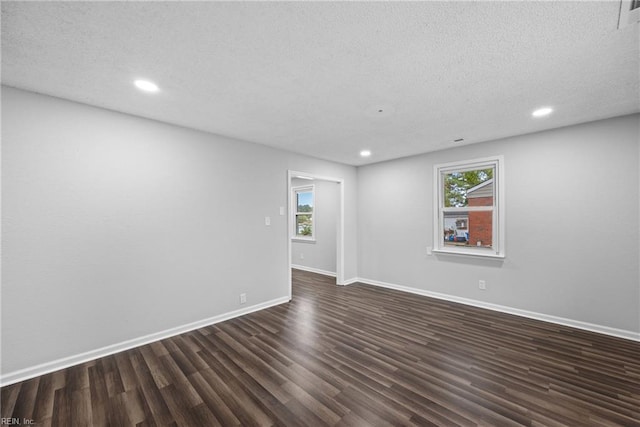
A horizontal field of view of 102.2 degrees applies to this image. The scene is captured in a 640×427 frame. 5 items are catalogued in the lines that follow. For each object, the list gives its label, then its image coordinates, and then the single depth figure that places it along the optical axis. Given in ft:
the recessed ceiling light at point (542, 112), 8.89
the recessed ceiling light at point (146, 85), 7.03
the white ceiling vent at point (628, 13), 4.57
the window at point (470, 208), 12.44
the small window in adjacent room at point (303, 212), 21.58
